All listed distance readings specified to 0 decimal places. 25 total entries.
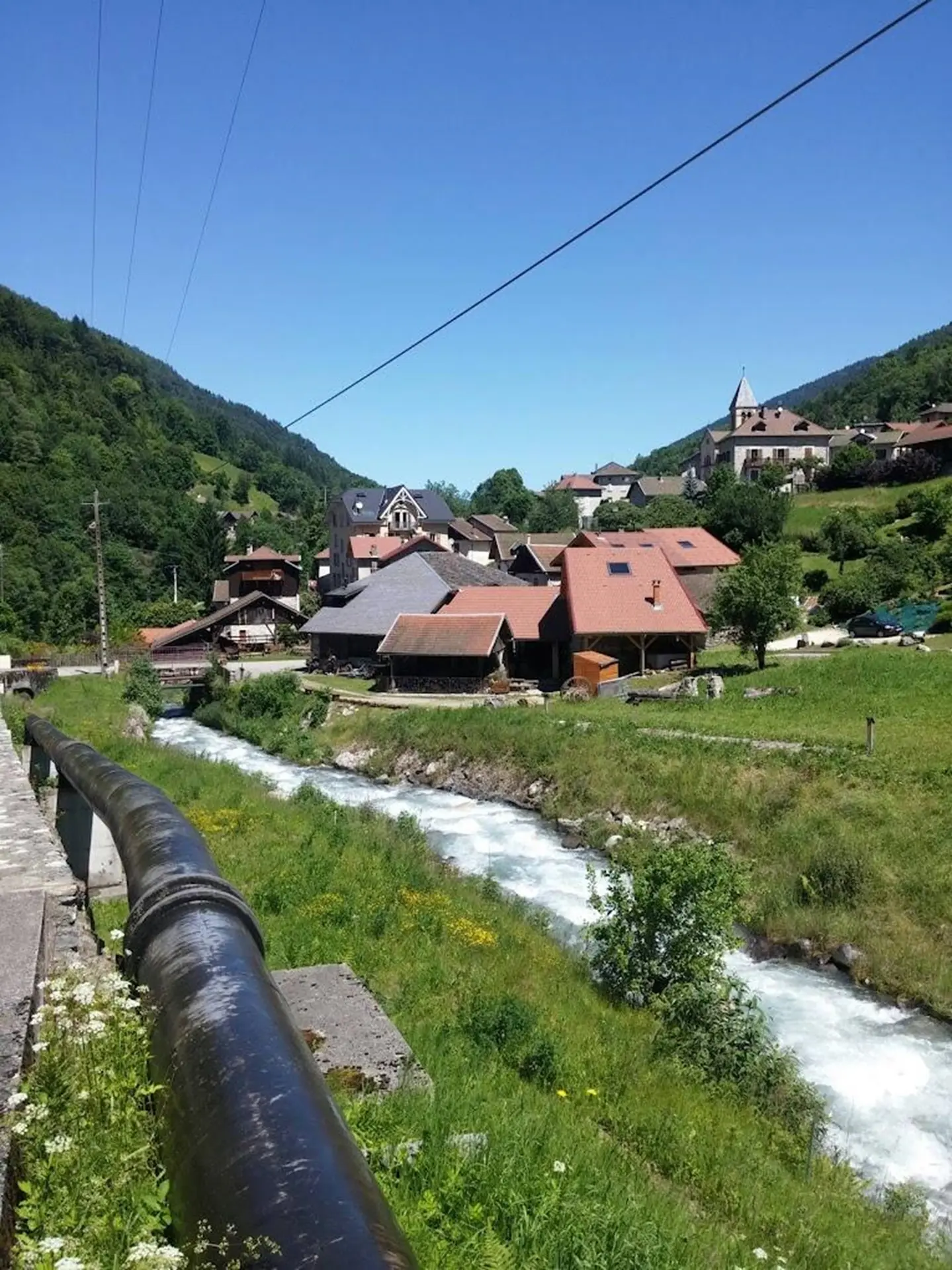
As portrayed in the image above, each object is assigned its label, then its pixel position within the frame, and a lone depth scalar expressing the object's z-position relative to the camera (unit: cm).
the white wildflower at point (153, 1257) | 251
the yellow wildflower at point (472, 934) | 1097
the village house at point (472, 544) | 8475
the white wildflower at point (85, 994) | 393
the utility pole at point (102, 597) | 4006
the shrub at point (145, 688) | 3797
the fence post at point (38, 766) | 1498
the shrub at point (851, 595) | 4262
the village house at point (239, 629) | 5312
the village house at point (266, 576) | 7125
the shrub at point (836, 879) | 1559
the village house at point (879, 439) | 7675
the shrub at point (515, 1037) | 759
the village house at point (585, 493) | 12825
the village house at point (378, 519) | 7775
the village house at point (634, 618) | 3612
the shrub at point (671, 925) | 1046
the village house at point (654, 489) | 10456
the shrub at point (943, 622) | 3603
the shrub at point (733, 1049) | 895
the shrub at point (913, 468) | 6500
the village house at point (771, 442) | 8756
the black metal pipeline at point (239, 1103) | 236
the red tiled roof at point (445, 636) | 3675
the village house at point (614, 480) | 13162
